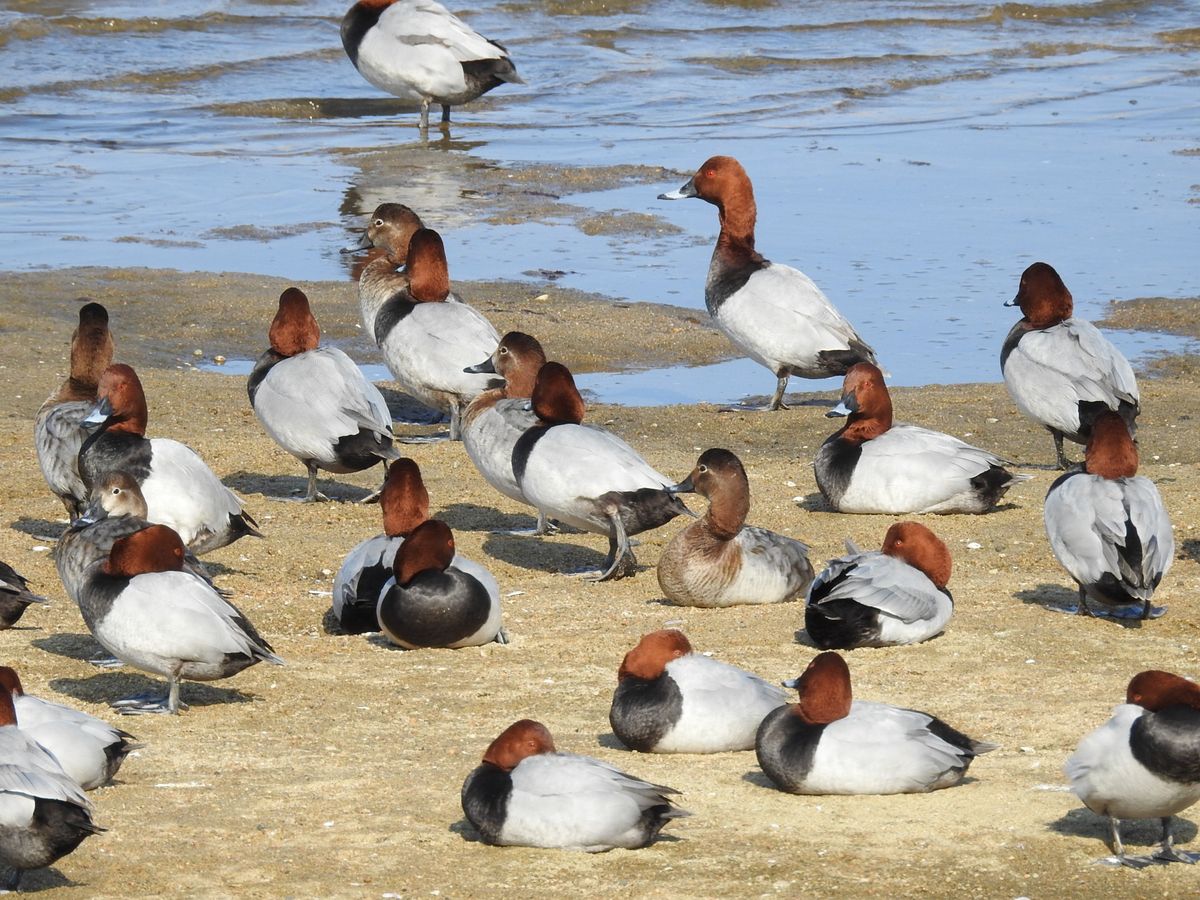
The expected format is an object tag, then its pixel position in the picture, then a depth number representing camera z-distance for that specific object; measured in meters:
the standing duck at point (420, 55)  41.28
